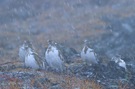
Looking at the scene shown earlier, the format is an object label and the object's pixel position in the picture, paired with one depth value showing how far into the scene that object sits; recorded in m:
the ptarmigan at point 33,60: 21.16
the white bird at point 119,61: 22.05
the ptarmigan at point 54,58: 21.05
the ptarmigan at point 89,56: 22.80
